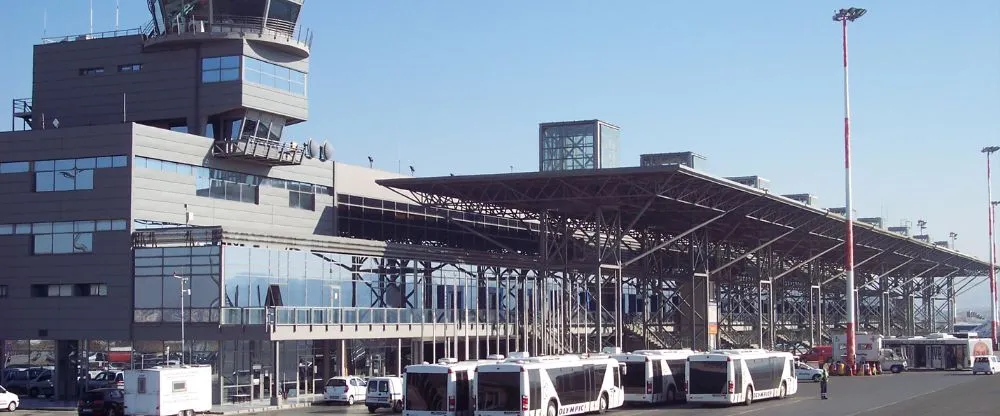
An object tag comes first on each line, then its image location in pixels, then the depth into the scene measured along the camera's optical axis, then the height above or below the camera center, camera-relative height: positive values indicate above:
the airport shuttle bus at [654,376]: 51.41 -4.01
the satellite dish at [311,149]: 68.81 +7.63
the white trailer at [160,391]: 45.69 -4.06
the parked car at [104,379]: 56.94 -4.48
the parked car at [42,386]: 61.28 -5.11
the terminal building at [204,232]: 56.72 +2.52
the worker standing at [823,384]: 55.12 -4.66
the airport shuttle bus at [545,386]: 40.91 -3.65
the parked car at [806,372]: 78.55 -5.88
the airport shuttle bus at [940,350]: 93.25 -5.32
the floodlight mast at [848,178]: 75.00 +6.60
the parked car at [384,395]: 51.94 -4.76
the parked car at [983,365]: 85.50 -5.90
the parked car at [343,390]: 55.88 -4.92
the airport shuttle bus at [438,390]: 41.97 -3.70
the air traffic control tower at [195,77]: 64.62 +11.37
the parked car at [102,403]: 48.25 -4.71
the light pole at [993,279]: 124.25 +0.23
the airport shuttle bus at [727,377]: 49.91 -3.96
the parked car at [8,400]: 52.38 -5.00
